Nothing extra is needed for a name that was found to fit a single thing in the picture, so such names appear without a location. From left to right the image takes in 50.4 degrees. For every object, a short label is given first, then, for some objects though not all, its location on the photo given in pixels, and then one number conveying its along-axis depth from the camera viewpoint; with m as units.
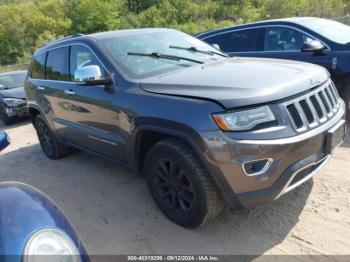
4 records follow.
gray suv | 2.77
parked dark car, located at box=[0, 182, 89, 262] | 1.76
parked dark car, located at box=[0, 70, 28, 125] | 10.23
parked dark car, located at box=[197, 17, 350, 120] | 5.26
